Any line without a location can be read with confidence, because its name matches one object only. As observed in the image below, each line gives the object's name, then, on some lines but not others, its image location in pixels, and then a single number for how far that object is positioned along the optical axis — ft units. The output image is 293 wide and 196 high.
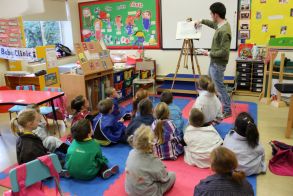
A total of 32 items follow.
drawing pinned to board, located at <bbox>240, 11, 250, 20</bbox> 17.85
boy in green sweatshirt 8.31
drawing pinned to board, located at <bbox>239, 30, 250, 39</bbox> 18.20
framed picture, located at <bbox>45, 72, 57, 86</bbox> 17.44
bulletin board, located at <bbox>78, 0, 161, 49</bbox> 21.15
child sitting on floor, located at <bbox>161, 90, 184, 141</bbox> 10.58
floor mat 8.20
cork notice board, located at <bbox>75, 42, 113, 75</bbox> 14.46
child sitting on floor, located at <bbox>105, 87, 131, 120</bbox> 12.35
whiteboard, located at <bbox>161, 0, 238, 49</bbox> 18.30
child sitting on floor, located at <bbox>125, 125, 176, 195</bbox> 7.07
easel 16.42
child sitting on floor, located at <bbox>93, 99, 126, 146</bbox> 11.00
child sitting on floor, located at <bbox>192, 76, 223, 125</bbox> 11.78
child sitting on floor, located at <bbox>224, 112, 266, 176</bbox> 8.40
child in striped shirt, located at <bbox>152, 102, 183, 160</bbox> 9.45
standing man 13.02
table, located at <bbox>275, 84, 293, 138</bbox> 11.08
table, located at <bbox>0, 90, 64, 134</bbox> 11.24
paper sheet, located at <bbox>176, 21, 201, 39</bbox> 15.85
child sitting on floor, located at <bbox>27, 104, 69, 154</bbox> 9.82
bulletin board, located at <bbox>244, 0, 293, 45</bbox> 16.88
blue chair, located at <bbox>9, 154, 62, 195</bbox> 5.41
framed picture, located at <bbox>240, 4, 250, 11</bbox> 17.72
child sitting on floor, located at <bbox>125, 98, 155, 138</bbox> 10.16
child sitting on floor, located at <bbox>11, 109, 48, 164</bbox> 7.57
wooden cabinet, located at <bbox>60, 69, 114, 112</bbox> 14.55
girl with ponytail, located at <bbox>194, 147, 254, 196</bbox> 5.37
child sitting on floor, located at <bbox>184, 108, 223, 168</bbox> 9.25
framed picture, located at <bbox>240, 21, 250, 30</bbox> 18.04
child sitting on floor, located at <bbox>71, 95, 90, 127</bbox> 11.92
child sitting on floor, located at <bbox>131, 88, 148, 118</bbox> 12.09
